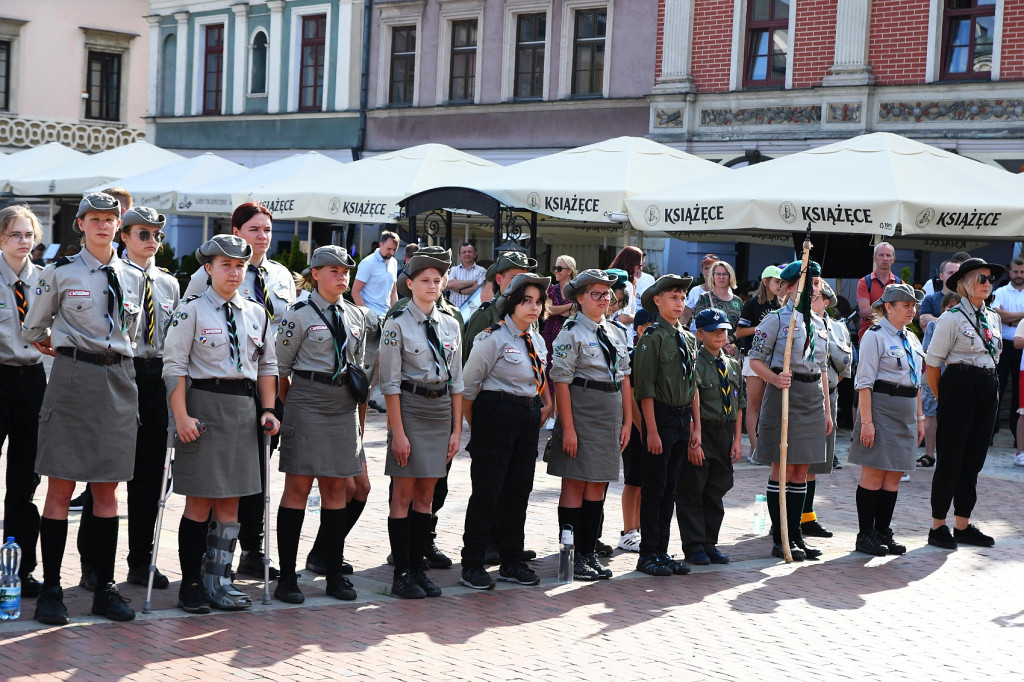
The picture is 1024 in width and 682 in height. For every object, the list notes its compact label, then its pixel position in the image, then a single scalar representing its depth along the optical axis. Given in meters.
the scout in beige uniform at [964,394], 9.75
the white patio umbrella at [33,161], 25.77
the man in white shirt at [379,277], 16.59
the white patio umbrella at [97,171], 24.08
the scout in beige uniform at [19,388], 7.12
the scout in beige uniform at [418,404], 7.48
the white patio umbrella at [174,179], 21.97
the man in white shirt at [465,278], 16.22
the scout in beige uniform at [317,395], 7.22
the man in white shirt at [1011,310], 14.84
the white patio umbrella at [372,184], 18.84
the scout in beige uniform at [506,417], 7.82
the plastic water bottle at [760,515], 9.94
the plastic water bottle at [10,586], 6.59
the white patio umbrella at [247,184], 21.00
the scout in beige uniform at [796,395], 9.32
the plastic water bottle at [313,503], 7.56
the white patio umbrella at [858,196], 13.76
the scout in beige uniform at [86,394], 6.63
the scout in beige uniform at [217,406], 6.70
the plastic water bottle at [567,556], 8.03
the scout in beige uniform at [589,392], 8.11
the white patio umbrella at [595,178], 16.11
